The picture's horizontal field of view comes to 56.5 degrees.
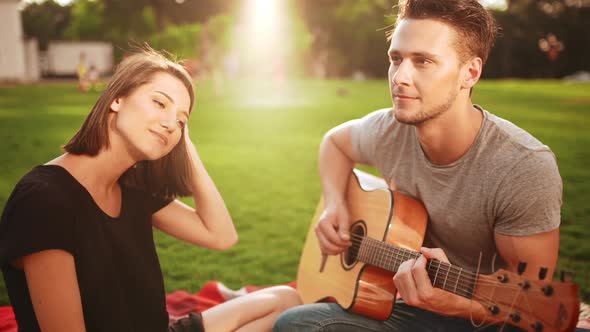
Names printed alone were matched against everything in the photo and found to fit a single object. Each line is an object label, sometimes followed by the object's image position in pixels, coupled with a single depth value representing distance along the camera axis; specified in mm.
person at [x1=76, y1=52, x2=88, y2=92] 21531
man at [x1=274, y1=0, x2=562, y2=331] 2248
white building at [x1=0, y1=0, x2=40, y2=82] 23922
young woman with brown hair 1918
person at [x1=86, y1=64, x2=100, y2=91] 19694
